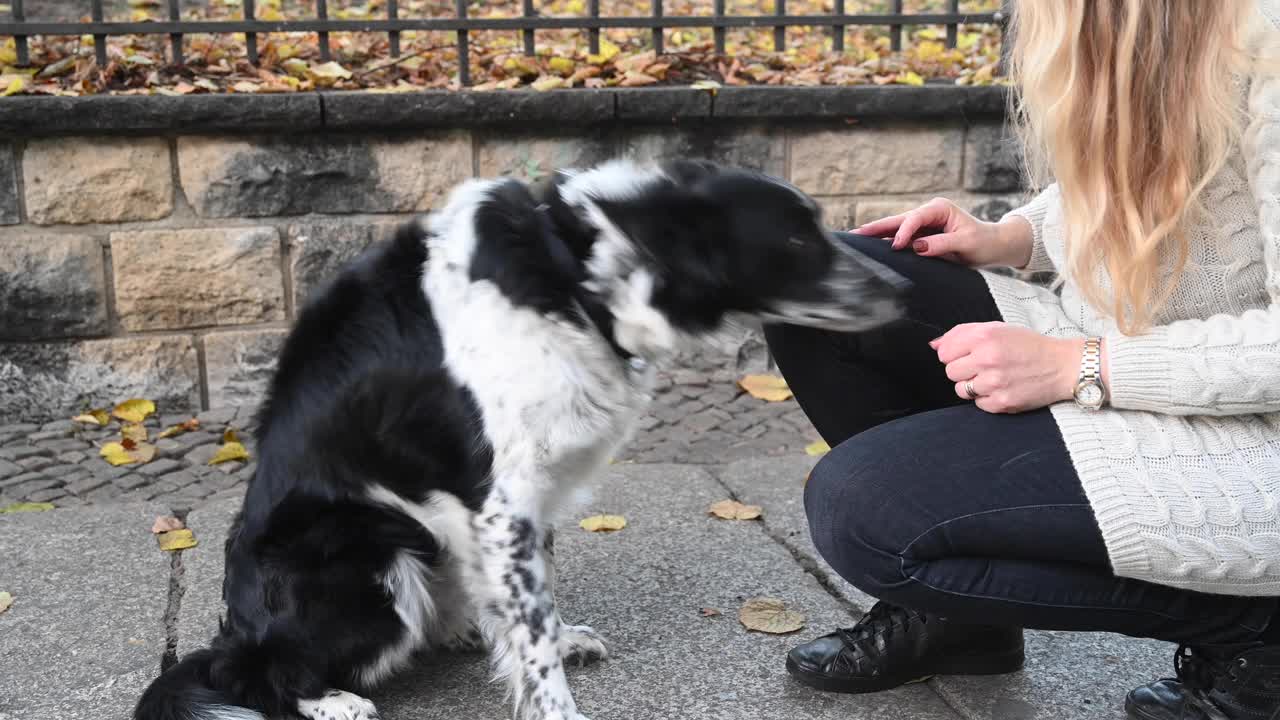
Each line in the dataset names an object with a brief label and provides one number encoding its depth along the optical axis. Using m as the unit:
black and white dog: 2.14
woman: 1.88
